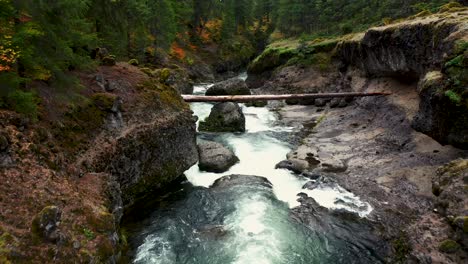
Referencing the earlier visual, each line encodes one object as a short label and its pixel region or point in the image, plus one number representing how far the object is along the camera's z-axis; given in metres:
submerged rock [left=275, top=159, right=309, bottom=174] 18.61
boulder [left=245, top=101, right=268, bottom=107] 36.75
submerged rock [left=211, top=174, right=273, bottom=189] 17.00
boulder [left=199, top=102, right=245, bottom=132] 27.00
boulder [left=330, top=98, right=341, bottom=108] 30.90
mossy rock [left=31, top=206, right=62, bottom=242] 8.07
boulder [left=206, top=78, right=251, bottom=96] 31.14
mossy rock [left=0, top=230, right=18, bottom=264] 7.10
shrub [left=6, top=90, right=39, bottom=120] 9.99
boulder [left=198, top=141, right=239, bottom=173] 18.67
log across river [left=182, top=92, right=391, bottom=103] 23.25
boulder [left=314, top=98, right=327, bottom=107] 32.81
